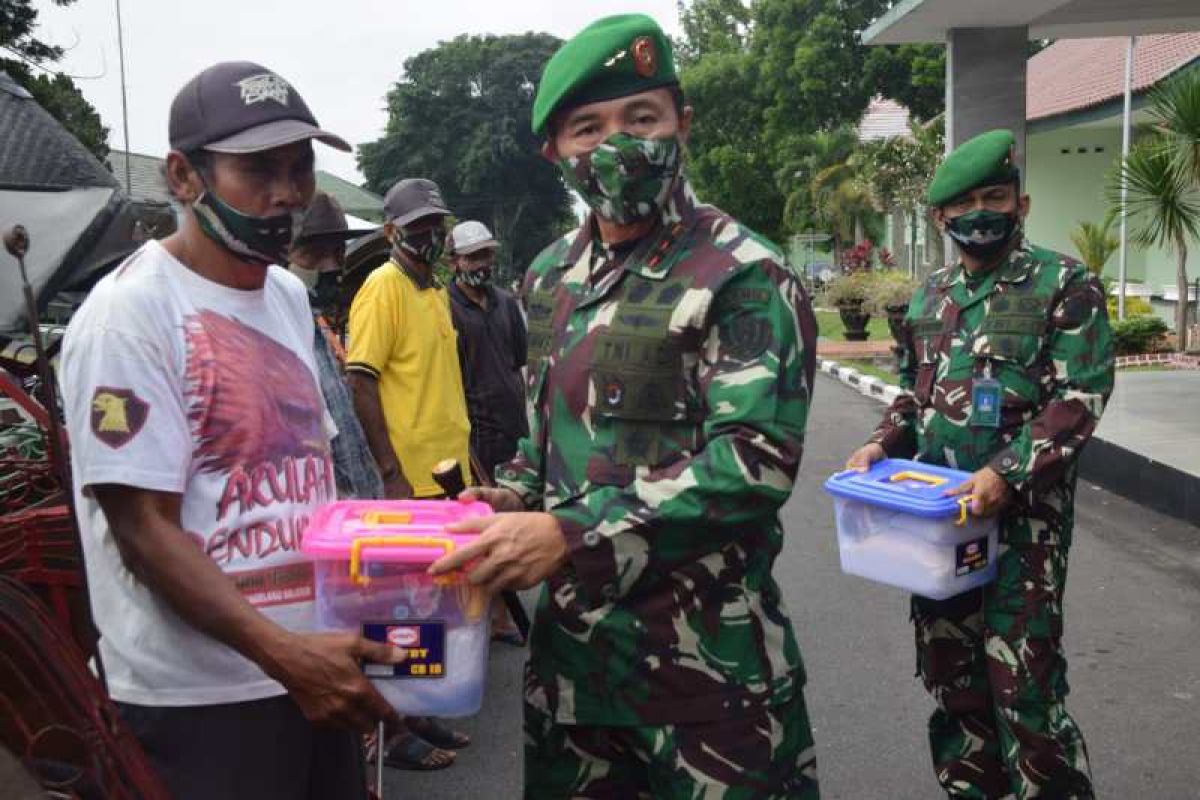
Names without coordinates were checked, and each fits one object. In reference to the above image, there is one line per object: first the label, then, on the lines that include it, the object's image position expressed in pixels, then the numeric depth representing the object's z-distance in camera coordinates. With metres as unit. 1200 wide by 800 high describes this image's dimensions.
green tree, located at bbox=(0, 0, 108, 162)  17.00
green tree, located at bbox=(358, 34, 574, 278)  57.62
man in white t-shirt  1.87
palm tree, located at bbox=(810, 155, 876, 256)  34.94
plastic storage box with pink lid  1.84
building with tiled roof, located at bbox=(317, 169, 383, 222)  52.59
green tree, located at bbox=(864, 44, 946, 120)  34.19
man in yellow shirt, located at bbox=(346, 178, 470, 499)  4.41
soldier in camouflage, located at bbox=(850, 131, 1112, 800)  3.07
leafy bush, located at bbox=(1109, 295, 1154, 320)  16.70
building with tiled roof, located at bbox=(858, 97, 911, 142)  44.38
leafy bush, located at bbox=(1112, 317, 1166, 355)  14.66
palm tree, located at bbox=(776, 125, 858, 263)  36.88
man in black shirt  5.38
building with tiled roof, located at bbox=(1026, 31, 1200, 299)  19.72
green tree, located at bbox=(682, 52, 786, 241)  41.28
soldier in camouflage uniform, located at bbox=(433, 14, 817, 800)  1.89
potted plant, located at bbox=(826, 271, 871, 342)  21.16
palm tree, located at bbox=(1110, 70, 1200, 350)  11.70
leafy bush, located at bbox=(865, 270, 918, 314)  19.94
